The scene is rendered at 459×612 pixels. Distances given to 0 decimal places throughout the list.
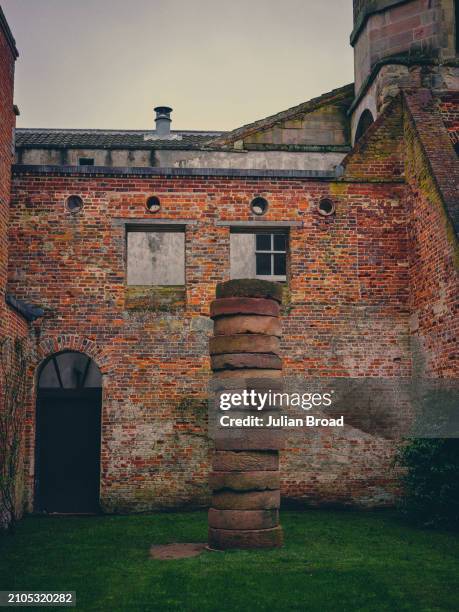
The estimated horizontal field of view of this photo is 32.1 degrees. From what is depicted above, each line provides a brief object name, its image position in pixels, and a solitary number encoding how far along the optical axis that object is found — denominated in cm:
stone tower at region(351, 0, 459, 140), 1559
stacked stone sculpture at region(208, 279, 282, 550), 966
